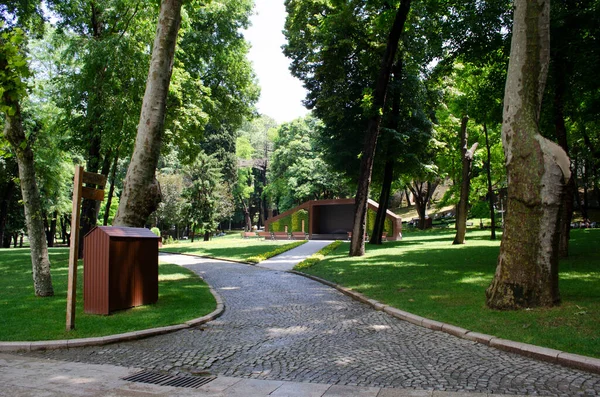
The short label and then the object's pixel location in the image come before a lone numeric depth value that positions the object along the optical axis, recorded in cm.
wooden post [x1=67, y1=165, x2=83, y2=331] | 705
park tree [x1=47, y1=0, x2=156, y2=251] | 1717
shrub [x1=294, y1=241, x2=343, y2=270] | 1766
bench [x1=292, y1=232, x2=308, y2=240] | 4302
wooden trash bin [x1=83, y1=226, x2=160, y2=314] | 812
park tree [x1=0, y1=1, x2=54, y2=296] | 919
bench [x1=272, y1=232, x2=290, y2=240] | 4414
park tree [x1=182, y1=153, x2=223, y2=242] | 4250
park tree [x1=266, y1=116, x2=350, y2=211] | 4931
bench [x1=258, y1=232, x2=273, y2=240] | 4459
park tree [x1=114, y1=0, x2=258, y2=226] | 979
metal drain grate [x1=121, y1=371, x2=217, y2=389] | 476
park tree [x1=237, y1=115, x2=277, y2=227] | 6969
